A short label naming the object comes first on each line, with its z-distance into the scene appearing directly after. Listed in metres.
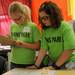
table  1.84
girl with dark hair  1.94
